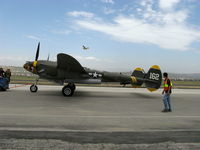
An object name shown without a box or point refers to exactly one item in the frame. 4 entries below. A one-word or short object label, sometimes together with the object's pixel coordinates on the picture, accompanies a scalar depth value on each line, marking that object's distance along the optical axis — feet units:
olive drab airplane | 44.45
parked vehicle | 50.24
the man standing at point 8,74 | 54.33
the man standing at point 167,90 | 30.32
